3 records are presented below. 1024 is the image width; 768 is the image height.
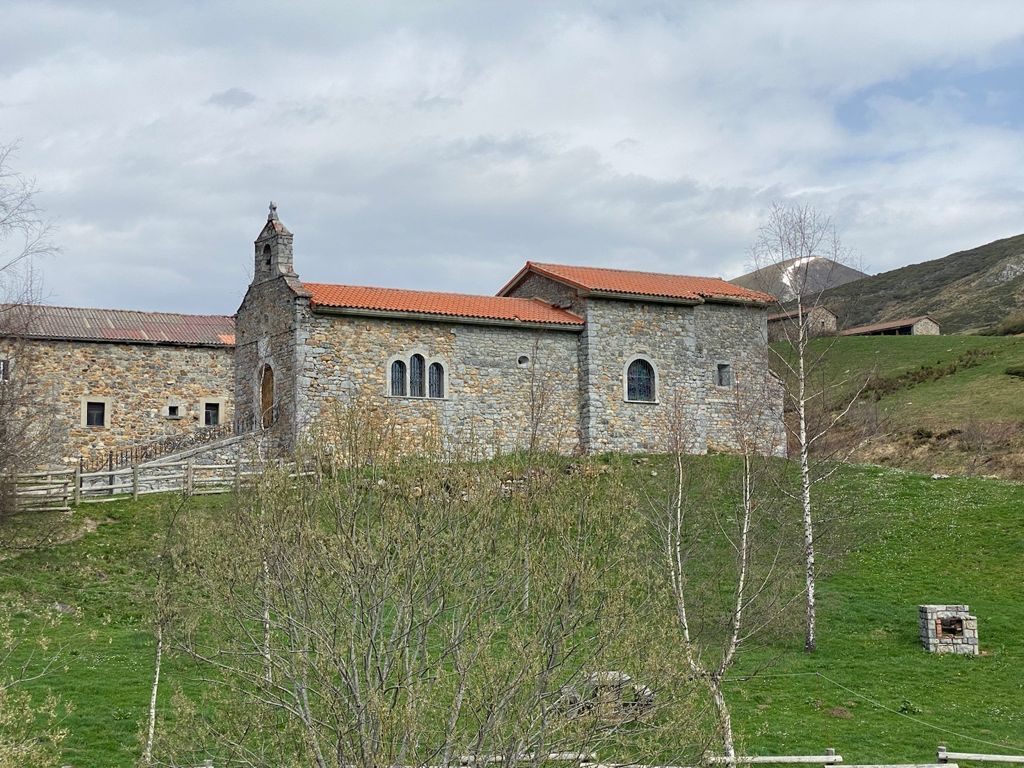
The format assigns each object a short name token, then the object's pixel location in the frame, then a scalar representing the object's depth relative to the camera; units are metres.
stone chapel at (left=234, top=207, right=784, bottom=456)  28.78
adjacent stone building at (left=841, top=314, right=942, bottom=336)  81.38
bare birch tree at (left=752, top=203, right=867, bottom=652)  20.72
